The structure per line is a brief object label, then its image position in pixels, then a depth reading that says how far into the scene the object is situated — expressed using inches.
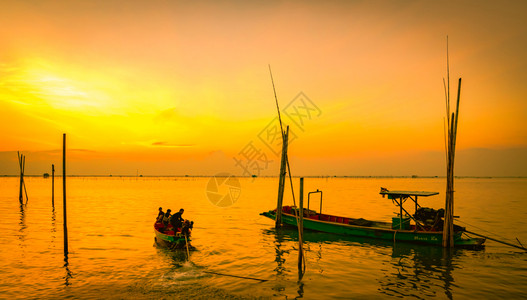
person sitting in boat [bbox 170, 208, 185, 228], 772.0
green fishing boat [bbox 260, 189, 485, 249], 799.7
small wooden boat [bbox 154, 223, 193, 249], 731.4
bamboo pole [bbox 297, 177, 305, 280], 537.0
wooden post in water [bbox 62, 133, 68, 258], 663.1
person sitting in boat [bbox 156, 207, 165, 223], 849.5
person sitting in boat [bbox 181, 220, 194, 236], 730.2
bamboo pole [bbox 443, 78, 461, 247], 722.8
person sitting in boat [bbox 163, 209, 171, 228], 826.2
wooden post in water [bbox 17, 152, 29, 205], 1760.5
